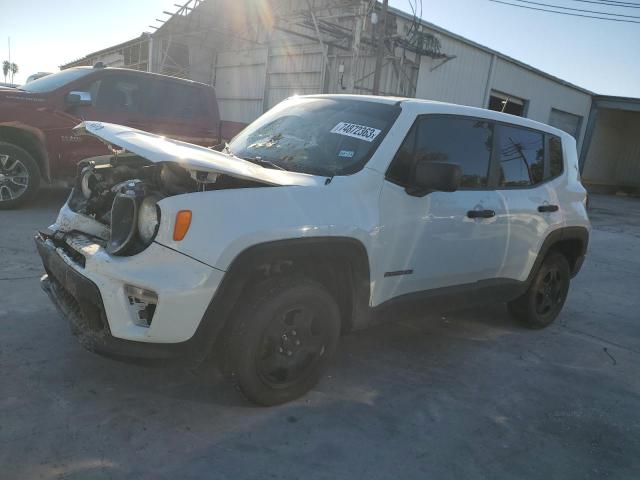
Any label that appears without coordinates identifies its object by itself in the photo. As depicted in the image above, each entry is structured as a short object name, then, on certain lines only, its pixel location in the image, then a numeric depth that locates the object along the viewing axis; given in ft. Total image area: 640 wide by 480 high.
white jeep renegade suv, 8.00
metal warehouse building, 49.96
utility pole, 42.68
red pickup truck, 21.65
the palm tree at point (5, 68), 293.59
